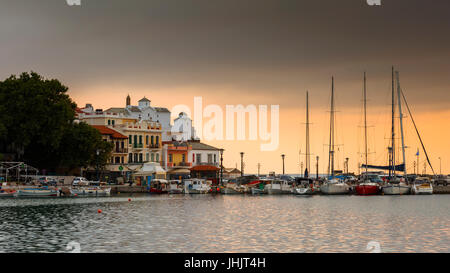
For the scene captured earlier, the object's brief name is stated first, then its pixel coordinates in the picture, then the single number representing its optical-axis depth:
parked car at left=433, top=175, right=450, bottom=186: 149.25
